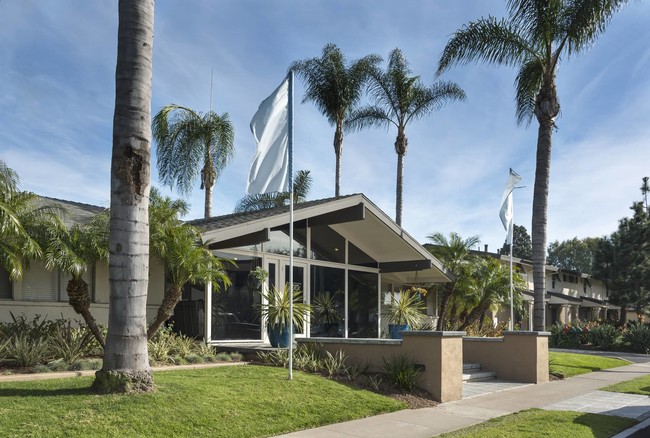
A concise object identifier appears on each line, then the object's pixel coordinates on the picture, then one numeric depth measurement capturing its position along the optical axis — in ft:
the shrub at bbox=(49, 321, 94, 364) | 35.45
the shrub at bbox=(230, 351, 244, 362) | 42.57
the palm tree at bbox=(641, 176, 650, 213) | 144.13
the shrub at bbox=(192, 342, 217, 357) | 42.01
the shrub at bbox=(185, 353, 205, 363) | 39.91
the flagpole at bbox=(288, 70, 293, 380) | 36.35
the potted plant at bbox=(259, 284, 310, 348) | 44.34
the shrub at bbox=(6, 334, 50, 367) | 33.14
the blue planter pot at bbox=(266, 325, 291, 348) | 44.39
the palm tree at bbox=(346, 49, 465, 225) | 94.02
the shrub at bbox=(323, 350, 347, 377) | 38.58
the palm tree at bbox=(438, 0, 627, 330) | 55.01
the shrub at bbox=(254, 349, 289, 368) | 40.40
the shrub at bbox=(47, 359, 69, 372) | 33.09
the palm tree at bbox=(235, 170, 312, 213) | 110.01
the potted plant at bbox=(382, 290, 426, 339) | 60.03
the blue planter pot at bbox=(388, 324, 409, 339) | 59.77
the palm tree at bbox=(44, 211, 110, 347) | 35.17
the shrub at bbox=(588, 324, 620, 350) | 88.63
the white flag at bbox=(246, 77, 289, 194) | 36.06
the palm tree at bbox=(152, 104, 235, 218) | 83.97
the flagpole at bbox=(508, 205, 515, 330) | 56.57
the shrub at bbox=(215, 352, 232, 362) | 41.73
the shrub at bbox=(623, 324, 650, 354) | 83.61
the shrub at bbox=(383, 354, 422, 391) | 36.99
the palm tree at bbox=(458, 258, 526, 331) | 68.59
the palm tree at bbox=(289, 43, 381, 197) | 95.66
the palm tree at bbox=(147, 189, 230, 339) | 38.17
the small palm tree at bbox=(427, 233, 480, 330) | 69.77
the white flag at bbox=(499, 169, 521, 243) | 59.26
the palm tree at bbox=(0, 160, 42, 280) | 32.99
